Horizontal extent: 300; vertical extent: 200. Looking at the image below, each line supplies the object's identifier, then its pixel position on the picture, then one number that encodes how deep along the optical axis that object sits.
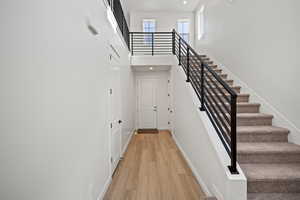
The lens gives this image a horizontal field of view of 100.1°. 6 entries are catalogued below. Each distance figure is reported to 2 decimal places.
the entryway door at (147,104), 5.53
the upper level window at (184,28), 5.92
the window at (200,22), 5.15
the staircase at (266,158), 1.39
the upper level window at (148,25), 5.92
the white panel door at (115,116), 2.32
